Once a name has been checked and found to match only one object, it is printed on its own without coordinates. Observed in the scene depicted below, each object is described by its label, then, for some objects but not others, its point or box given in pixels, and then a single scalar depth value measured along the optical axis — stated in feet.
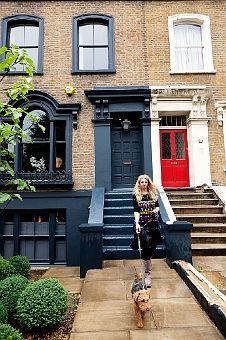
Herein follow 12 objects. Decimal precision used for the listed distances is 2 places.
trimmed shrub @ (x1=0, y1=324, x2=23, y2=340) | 10.00
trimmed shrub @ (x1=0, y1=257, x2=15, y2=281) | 20.39
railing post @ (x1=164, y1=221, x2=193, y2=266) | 20.78
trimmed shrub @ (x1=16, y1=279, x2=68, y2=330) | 12.50
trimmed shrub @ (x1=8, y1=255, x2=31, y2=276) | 23.56
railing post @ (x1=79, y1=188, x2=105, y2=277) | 21.15
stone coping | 11.64
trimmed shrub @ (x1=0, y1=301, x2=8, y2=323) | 12.47
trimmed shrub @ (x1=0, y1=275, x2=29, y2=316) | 14.15
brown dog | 11.43
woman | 16.76
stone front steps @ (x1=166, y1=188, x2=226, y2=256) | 24.54
